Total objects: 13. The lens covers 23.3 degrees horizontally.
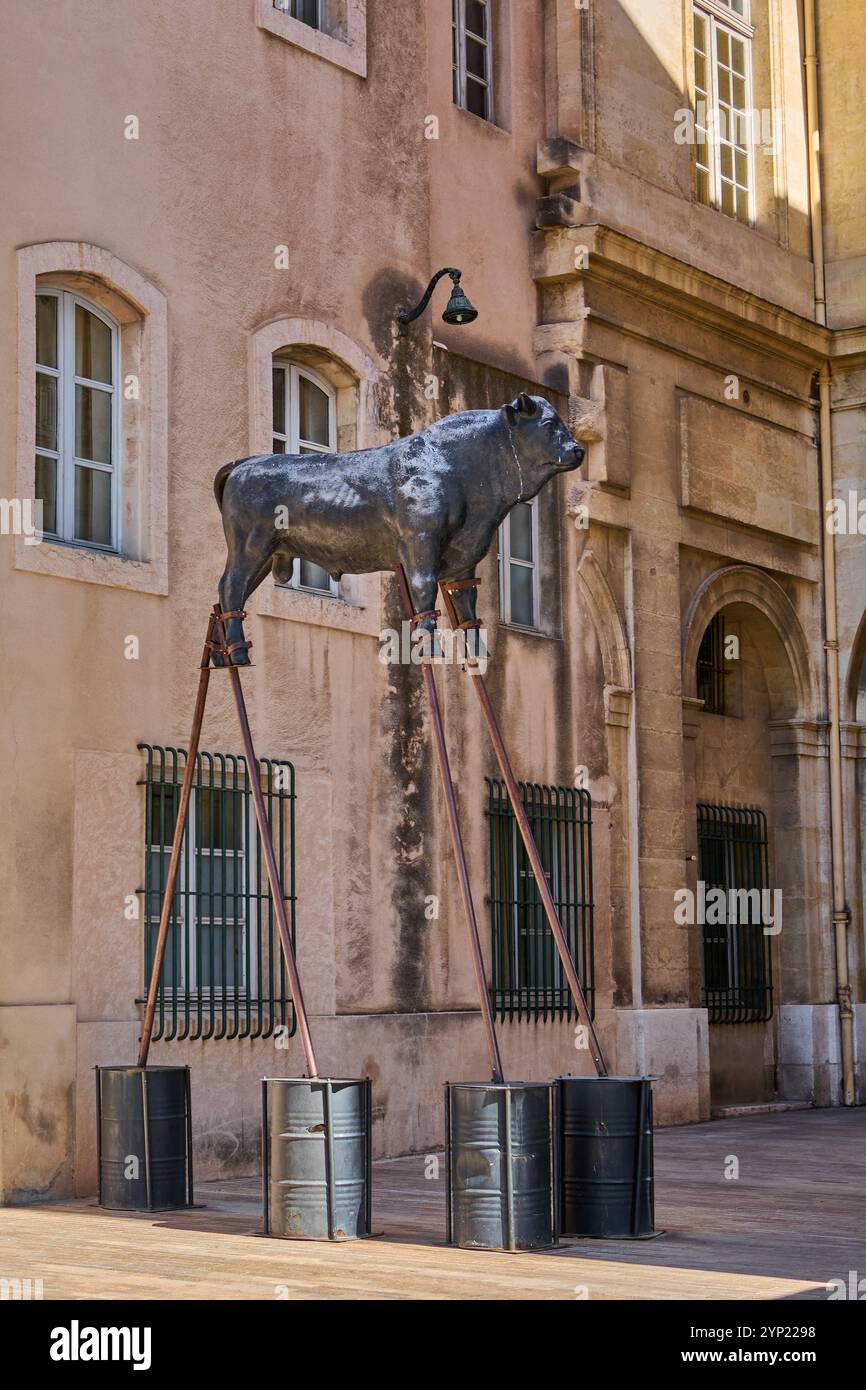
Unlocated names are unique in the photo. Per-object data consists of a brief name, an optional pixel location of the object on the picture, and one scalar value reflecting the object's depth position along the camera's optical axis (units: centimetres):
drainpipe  1873
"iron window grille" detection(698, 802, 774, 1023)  1814
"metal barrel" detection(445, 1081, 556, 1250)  870
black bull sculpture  927
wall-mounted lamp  1345
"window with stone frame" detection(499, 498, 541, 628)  1552
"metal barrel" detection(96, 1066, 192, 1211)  1018
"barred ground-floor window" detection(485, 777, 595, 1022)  1487
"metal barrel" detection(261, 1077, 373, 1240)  902
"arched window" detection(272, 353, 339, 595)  1349
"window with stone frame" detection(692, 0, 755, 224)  1822
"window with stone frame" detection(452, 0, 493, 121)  1563
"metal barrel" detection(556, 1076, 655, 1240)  920
